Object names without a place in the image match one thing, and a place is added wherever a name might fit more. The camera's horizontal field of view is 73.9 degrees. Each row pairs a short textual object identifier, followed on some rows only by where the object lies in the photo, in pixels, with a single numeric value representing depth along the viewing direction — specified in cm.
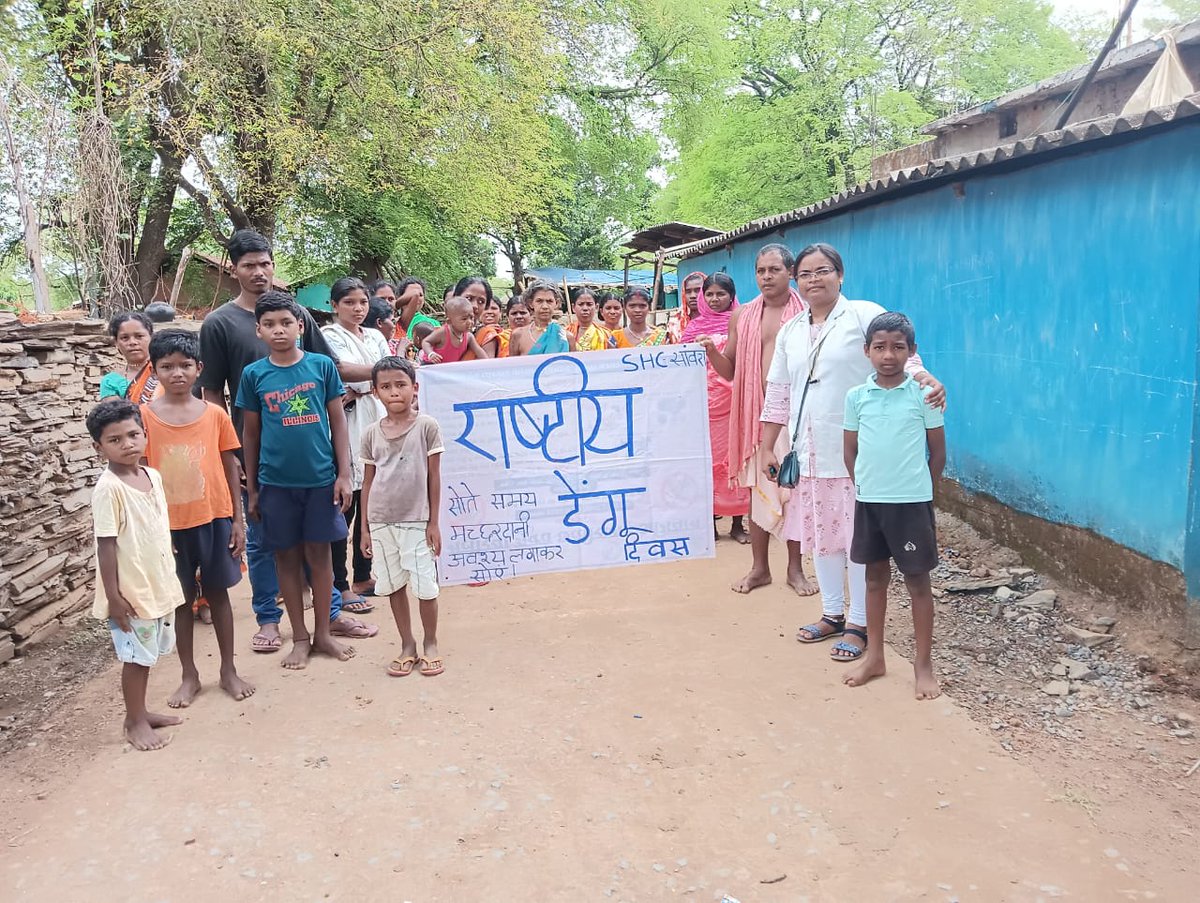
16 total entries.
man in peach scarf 430
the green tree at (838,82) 2155
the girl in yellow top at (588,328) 588
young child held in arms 489
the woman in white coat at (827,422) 356
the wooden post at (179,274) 887
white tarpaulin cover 780
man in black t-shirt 367
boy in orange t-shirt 322
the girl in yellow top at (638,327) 615
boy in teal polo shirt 312
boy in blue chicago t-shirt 351
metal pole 547
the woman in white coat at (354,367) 426
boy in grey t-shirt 349
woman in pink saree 515
